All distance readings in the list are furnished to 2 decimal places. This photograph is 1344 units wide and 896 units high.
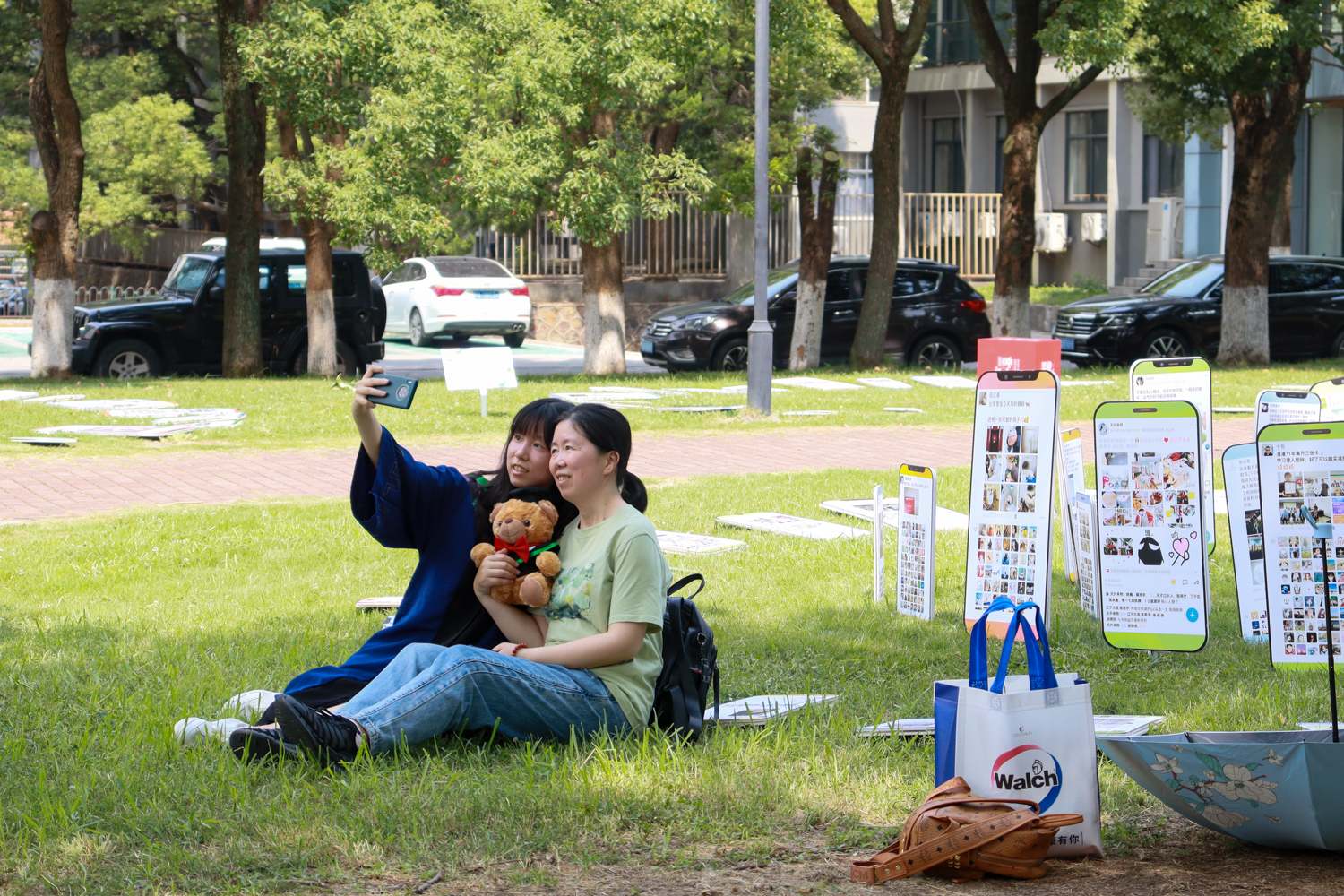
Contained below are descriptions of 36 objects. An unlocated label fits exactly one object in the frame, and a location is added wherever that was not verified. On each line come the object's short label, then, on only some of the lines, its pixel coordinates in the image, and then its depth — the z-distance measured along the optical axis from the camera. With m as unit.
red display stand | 14.00
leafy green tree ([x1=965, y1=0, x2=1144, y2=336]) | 41.50
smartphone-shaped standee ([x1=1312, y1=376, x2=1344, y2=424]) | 13.73
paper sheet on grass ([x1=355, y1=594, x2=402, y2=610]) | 14.07
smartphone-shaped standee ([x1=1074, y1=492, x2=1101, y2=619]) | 12.99
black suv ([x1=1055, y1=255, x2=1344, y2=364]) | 43.59
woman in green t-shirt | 9.01
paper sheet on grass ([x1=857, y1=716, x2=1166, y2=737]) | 9.78
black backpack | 9.69
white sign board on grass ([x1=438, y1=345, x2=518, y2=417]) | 29.87
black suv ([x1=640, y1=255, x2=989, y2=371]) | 44.34
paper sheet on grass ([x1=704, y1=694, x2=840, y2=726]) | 10.28
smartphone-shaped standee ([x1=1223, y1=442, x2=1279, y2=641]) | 12.20
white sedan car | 54.41
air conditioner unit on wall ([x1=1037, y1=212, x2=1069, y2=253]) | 71.00
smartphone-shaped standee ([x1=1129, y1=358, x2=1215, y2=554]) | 14.44
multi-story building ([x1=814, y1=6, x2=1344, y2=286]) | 59.22
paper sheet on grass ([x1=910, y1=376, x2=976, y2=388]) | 38.16
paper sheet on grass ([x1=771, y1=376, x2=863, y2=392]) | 37.69
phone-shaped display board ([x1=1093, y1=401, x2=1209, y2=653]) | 12.11
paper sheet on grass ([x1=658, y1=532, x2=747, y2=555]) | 16.83
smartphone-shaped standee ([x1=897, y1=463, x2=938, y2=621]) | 13.45
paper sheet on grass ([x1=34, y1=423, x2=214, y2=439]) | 27.03
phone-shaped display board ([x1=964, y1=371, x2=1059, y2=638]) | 12.41
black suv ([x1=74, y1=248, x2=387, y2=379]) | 38.78
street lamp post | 30.39
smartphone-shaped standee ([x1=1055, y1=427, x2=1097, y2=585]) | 13.85
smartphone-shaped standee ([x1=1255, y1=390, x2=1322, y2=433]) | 13.49
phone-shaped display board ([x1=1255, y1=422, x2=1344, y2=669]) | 11.21
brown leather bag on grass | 7.48
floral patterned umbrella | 7.57
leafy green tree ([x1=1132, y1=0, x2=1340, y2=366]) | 38.91
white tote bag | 7.71
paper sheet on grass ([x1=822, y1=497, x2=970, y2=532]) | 18.58
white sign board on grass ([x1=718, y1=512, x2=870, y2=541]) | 17.80
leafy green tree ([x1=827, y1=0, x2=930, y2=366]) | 41.44
